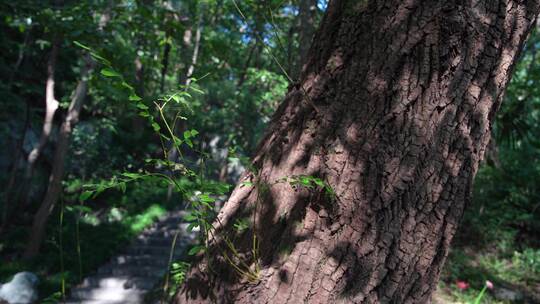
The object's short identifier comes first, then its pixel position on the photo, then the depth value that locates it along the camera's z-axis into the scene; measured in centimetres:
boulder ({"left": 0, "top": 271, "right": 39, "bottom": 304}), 628
